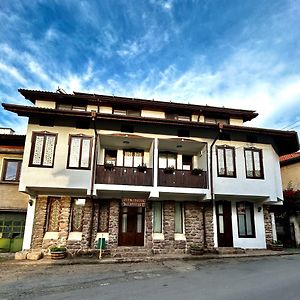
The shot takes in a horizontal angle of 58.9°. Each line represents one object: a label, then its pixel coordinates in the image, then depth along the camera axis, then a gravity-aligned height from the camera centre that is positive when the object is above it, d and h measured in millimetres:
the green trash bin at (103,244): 13731 -1130
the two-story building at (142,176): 13852 +2406
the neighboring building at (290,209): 18328 +1089
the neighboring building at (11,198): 14781 +1172
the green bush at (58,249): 12833 -1327
